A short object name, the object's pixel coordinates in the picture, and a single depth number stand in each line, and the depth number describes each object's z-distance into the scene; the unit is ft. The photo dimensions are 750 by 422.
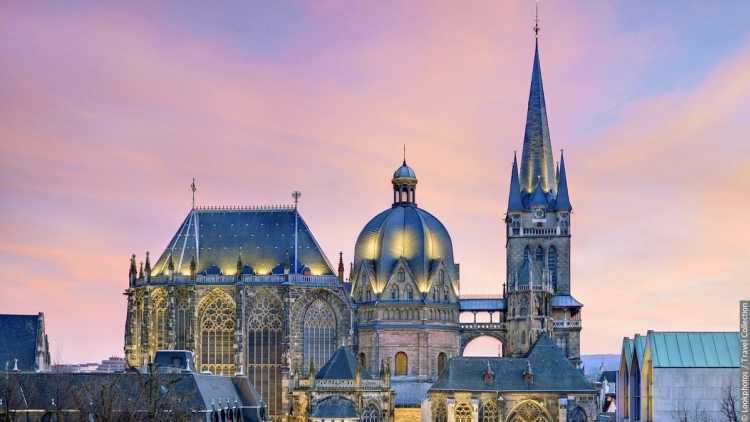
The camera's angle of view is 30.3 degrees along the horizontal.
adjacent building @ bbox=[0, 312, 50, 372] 436.76
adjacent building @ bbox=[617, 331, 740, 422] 349.61
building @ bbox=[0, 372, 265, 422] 341.35
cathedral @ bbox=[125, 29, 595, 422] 474.08
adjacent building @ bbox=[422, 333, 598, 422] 427.74
